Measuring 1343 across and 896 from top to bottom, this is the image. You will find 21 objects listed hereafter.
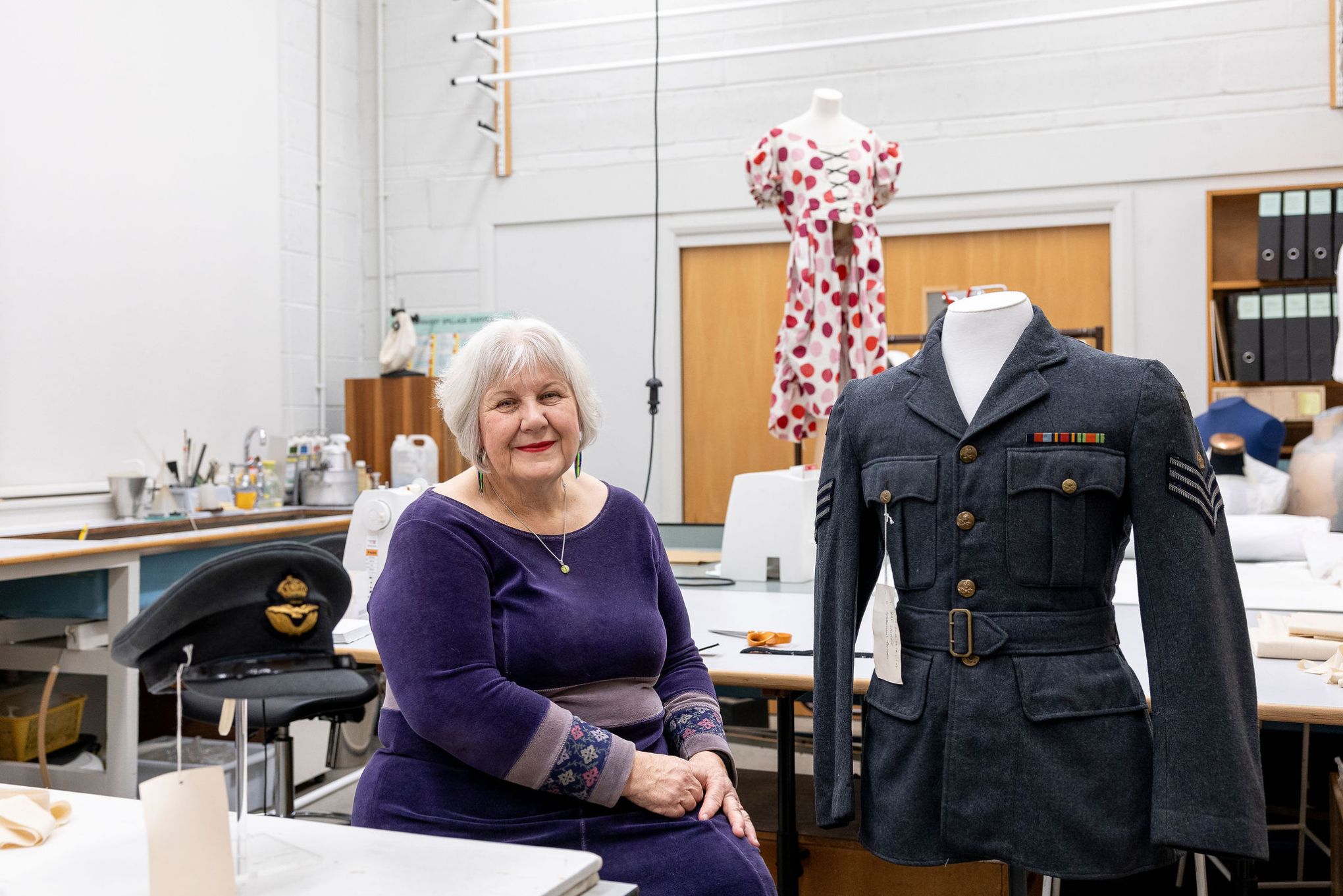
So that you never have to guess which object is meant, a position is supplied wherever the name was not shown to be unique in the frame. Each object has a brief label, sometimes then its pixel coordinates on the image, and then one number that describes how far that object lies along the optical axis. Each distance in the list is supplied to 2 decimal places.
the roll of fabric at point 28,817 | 1.12
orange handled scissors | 2.25
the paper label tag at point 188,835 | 0.95
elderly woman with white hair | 1.49
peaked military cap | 1.11
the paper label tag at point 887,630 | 1.49
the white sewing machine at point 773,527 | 3.07
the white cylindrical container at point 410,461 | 5.25
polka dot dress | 3.50
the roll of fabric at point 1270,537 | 3.30
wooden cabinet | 5.48
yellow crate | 3.34
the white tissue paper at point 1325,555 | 2.88
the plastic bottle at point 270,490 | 5.04
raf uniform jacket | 1.38
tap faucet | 5.16
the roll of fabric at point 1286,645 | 1.99
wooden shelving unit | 4.81
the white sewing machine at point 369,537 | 2.59
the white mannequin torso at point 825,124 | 3.60
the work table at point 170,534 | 3.18
